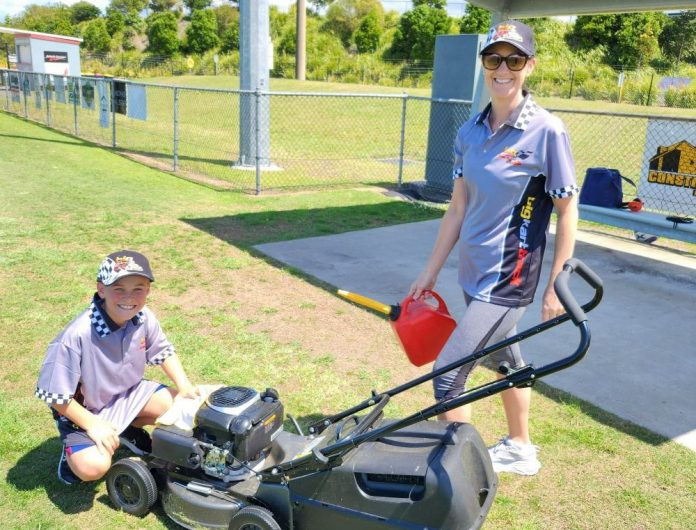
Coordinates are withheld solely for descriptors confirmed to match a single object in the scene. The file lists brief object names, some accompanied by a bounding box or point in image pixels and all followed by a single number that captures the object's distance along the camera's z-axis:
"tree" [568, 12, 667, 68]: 38.66
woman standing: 2.61
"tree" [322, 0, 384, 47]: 64.50
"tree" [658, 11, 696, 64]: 40.81
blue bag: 7.59
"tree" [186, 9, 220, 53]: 65.38
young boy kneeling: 2.77
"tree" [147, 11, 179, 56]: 66.94
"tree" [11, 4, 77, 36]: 79.06
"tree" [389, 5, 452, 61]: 47.75
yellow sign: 7.75
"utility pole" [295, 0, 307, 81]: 36.75
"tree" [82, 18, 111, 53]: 70.94
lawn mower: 2.19
